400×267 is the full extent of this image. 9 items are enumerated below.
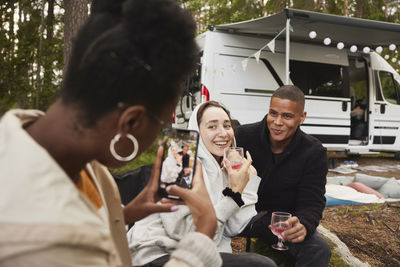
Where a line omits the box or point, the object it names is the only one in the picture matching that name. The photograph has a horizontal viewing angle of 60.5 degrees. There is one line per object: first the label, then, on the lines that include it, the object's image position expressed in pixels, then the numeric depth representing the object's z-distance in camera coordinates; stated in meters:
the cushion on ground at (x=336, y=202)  4.89
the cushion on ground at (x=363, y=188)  5.29
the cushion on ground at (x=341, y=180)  5.94
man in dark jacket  2.49
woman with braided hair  0.82
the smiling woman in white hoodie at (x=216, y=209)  1.91
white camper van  7.14
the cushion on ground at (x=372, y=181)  5.67
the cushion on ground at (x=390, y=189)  5.36
